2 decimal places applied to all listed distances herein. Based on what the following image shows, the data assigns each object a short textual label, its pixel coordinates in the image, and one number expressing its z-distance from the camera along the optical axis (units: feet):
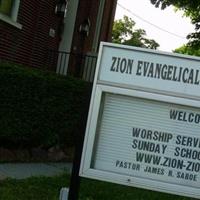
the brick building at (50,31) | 40.22
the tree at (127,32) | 195.00
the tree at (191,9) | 43.47
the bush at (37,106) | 30.34
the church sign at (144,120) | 16.14
